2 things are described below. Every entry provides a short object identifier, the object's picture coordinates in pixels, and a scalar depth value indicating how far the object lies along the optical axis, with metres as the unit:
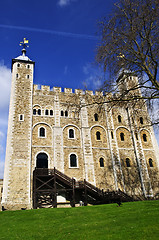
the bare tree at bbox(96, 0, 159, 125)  10.94
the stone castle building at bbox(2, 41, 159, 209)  19.91
